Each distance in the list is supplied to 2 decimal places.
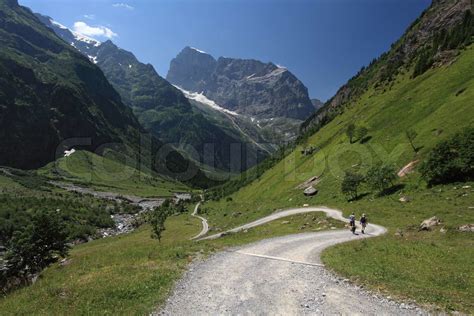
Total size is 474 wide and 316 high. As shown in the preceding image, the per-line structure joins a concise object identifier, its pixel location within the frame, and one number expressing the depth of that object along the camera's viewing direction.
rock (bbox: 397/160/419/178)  64.90
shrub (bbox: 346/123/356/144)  108.72
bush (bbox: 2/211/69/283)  41.95
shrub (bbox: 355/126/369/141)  103.02
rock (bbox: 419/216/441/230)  36.25
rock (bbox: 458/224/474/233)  32.29
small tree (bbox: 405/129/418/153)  73.92
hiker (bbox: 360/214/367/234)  40.62
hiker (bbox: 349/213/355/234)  40.43
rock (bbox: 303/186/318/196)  84.31
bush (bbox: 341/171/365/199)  66.56
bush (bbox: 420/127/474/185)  50.12
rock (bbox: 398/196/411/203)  51.81
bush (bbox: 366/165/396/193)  61.69
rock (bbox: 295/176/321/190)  93.66
